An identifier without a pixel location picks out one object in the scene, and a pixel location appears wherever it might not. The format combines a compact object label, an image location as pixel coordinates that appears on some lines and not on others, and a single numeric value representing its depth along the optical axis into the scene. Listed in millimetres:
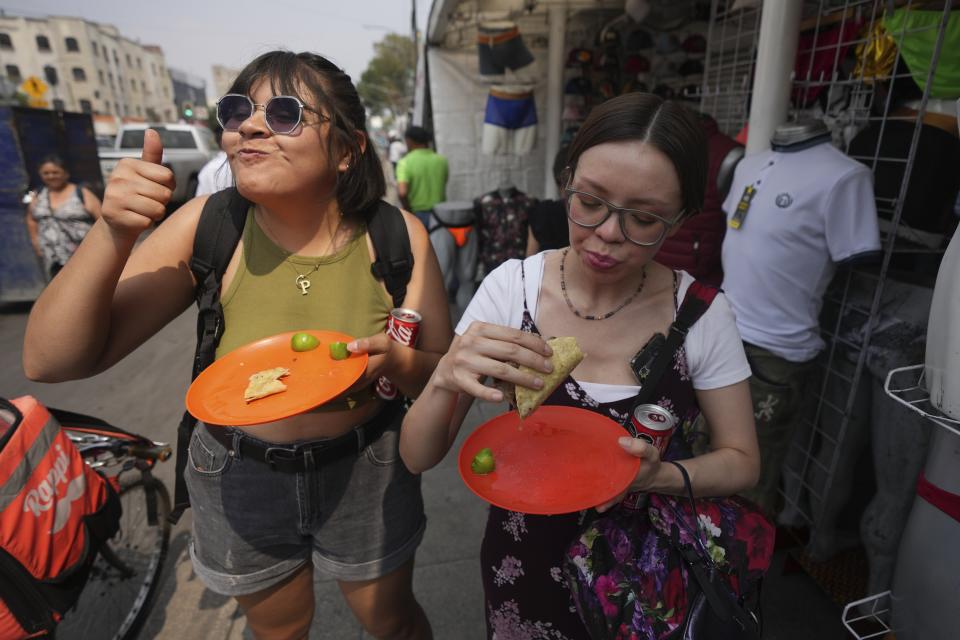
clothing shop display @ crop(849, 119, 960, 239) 2365
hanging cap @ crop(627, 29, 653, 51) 6578
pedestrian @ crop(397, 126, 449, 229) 7409
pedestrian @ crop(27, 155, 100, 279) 6590
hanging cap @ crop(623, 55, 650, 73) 6729
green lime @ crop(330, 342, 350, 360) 1521
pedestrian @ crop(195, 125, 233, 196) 4881
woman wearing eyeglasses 1224
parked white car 13588
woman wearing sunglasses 1565
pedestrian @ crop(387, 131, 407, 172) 17369
